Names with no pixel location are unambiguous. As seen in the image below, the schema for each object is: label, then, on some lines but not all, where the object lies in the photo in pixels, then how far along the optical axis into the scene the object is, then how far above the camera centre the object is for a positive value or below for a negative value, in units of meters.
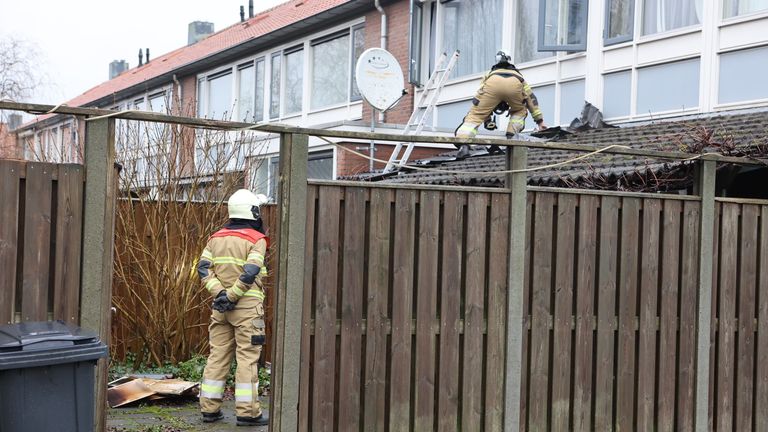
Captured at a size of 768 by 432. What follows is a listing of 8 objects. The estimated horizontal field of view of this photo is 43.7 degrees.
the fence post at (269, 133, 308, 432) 5.83 -0.47
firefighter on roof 11.61 +1.50
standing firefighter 7.25 -0.65
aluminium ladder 12.86 +1.82
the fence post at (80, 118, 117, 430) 5.33 -0.16
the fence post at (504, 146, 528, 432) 6.41 -0.47
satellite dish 12.60 +1.85
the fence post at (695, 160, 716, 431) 7.05 -0.48
